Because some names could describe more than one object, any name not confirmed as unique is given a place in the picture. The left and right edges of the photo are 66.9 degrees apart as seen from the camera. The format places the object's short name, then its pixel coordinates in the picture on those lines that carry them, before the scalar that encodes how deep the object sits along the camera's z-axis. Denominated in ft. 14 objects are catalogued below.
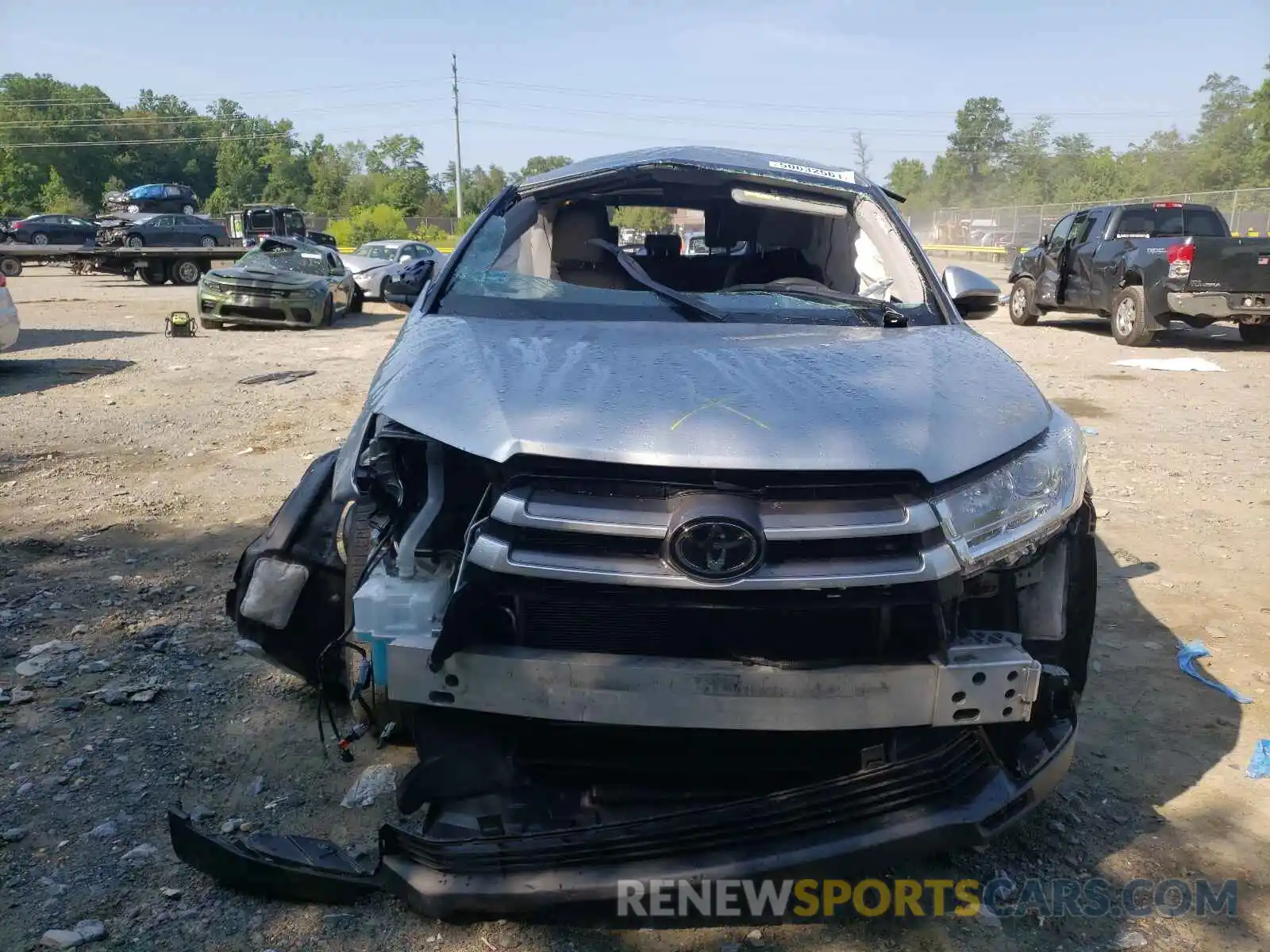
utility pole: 180.96
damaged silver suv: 6.60
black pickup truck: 40.06
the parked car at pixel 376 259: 66.64
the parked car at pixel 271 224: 96.37
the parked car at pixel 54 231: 118.83
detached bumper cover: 6.73
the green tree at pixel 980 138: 313.73
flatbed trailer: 76.13
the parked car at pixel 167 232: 95.76
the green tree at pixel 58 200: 216.95
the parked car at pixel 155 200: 136.15
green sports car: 49.32
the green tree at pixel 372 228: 168.25
